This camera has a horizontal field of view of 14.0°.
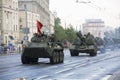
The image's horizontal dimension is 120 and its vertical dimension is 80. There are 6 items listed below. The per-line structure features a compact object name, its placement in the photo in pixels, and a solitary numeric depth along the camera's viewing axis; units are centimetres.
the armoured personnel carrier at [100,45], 6488
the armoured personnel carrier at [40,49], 3322
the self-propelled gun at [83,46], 4978
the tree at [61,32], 12342
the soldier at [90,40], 5084
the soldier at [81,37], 5056
